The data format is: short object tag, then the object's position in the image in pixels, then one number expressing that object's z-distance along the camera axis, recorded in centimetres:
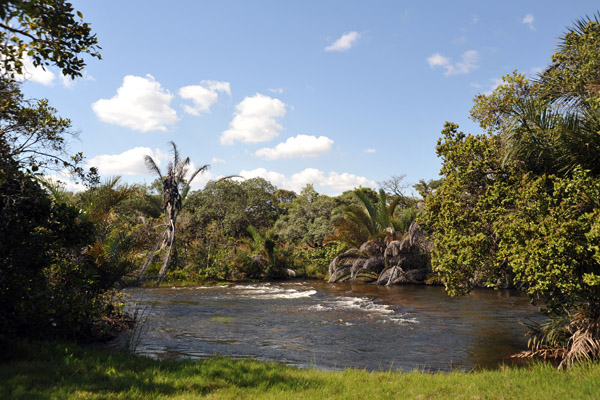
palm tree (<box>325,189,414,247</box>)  2636
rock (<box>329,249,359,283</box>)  2591
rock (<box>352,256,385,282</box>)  2512
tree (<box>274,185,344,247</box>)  3438
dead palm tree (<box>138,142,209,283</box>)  1945
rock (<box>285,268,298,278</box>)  2885
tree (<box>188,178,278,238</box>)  3641
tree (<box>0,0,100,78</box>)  600
